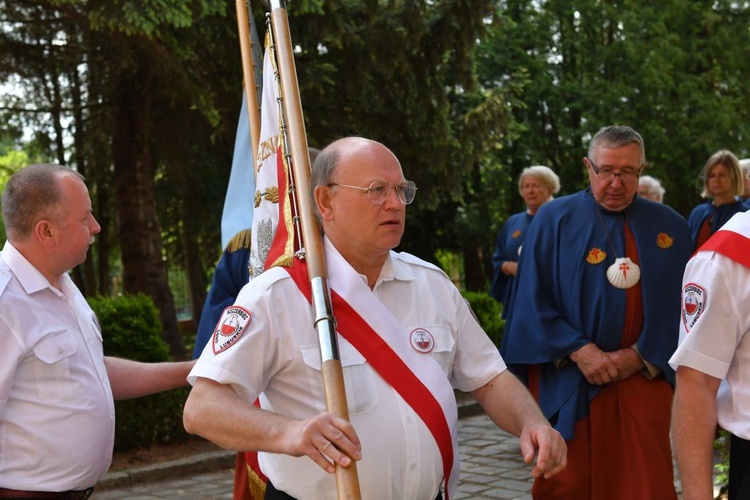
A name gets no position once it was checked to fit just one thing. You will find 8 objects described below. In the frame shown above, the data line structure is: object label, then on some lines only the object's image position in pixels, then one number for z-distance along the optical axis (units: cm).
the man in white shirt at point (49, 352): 313
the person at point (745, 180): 763
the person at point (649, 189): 862
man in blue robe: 455
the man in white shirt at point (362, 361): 260
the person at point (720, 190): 747
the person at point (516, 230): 830
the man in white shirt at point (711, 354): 275
